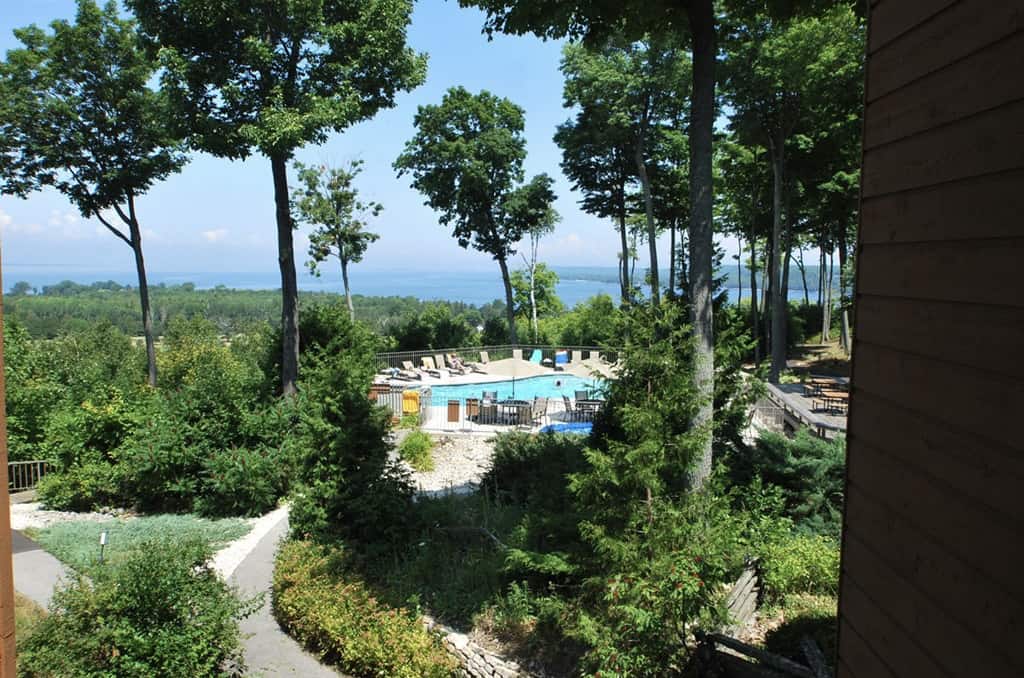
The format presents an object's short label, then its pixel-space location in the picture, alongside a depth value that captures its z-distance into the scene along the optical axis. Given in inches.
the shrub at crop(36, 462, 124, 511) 577.9
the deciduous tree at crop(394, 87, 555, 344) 1289.4
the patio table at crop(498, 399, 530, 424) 778.8
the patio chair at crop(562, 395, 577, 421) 788.6
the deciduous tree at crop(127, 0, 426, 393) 594.2
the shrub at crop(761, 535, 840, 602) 319.6
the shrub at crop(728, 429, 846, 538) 367.2
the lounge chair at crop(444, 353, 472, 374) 1162.4
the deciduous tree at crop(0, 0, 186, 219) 837.2
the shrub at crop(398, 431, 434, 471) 641.6
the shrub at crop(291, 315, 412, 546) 424.8
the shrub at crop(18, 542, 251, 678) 246.8
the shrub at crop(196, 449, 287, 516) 542.2
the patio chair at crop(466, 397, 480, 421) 808.3
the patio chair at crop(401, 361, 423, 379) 1088.2
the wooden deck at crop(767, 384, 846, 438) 522.0
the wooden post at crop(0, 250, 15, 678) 81.2
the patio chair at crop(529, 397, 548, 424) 798.5
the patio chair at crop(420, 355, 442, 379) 1141.1
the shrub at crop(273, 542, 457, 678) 300.8
